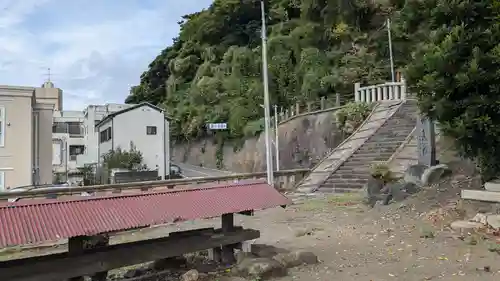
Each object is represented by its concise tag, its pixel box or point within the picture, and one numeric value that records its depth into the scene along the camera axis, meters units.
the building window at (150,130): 30.20
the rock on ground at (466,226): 7.82
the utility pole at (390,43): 24.71
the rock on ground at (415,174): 11.58
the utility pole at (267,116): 15.17
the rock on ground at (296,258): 6.37
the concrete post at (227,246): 7.01
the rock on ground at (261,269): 5.88
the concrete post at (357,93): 23.22
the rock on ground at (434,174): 11.23
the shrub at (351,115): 20.67
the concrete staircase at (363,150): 15.33
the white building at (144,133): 29.33
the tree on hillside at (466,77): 7.91
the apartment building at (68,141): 39.44
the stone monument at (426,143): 12.16
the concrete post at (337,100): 22.90
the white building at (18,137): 16.53
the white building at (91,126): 39.78
